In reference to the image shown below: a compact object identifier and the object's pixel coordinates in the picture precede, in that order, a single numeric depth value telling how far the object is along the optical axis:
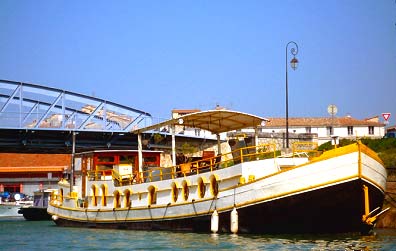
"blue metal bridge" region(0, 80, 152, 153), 50.72
